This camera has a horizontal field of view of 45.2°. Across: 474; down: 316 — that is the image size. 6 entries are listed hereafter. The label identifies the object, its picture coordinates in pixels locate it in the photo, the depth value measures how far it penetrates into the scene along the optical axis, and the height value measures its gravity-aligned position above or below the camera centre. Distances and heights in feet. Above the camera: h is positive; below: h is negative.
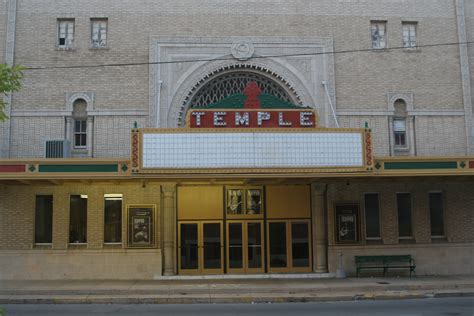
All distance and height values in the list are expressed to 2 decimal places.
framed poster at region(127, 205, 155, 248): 70.85 +0.98
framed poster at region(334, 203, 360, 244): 73.26 +1.06
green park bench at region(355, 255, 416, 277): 71.51 -3.96
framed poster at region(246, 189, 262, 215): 74.49 +4.09
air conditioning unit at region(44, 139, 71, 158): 68.64 +10.41
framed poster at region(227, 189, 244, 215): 74.18 +4.11
